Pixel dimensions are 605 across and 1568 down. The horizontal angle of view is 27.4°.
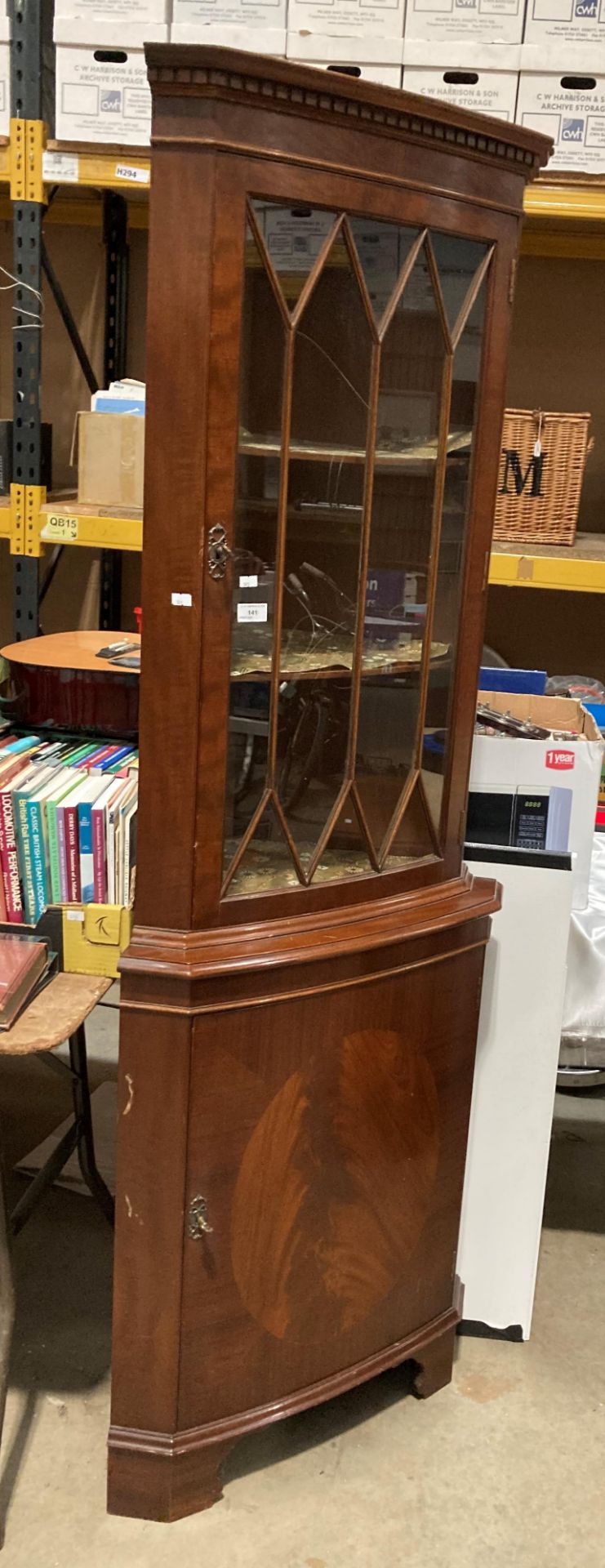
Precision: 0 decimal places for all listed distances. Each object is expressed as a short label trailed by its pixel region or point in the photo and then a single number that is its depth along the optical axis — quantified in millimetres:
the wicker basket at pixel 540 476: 2449
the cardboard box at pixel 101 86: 2285
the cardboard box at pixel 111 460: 2549
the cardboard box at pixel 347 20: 2189
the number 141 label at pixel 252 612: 1533
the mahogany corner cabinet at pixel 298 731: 1423
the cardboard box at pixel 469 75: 2199
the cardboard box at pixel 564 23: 2188
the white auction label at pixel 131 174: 2377
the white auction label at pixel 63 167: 2412
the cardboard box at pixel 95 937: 1789
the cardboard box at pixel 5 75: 2361
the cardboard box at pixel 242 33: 2213
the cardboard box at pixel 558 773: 2115
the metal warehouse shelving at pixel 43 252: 2355
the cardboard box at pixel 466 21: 2189
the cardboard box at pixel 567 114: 2215
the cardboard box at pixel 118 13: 2254
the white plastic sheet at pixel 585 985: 2205
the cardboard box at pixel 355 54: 2207
